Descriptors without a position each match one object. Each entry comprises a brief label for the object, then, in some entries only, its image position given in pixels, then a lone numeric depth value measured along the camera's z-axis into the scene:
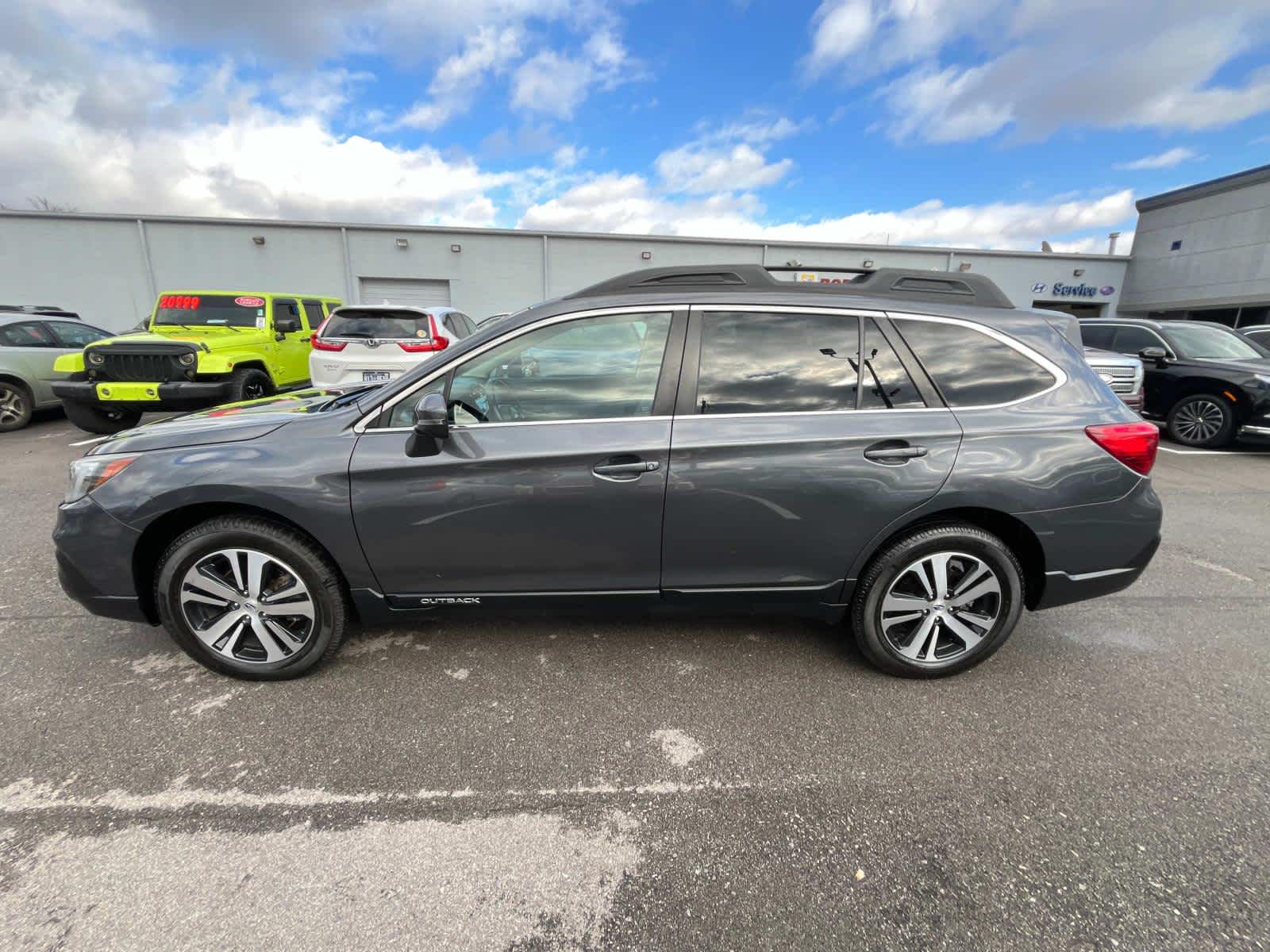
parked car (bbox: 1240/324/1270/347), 10.38
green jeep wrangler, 6.62
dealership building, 16.50
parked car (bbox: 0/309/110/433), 7.61
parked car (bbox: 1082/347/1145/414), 7.23
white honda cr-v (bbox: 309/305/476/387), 6.83
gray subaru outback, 2.31
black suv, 7.36
